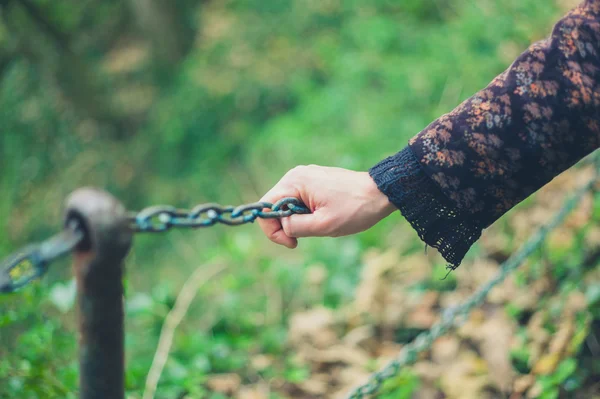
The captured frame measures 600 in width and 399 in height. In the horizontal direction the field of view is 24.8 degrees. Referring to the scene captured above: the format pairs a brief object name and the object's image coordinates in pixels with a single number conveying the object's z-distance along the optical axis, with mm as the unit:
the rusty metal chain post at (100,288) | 932
